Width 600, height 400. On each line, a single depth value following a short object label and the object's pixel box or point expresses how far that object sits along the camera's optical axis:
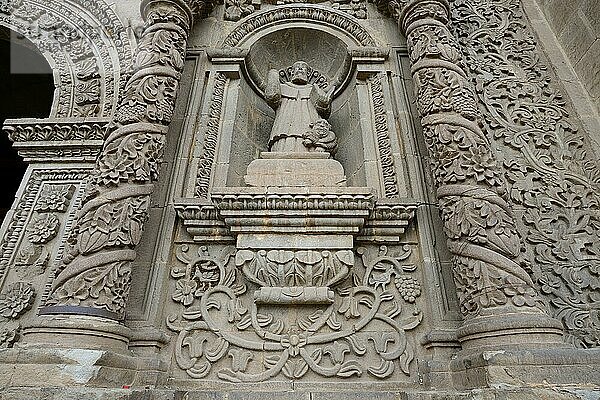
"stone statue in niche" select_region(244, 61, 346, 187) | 4.03
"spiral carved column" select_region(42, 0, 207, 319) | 3.04
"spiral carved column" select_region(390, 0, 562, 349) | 2.85
